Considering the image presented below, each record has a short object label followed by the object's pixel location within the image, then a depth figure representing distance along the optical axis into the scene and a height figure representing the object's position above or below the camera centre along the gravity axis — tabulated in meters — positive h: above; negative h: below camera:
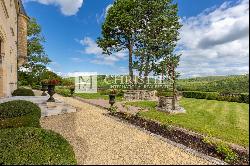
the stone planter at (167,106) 7.33 -1.59
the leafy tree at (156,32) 13.69 +5.96
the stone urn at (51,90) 7.25 -0.58
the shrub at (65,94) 13.44 -1.48
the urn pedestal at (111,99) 7.25 -1.09
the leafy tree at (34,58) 19.09 +3.89
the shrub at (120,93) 14.25 -1.39
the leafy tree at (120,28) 13.95 +6.75
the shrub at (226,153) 3.01 -1.89
